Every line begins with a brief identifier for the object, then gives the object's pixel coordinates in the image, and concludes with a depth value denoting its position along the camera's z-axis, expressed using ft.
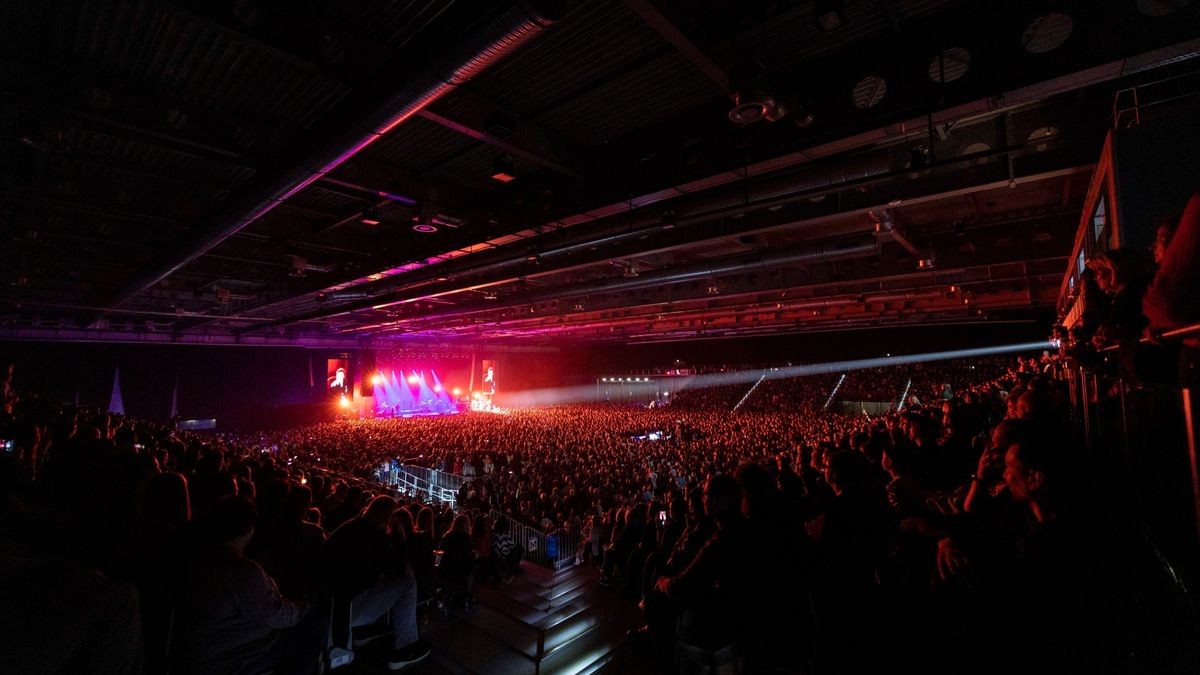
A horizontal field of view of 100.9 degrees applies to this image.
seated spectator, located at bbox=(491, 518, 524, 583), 19.04
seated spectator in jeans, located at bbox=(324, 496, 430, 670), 10.22
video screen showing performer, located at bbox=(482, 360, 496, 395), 118.32
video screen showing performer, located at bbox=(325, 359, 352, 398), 88.17
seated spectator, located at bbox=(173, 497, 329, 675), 7.28
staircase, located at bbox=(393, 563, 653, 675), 9.95
